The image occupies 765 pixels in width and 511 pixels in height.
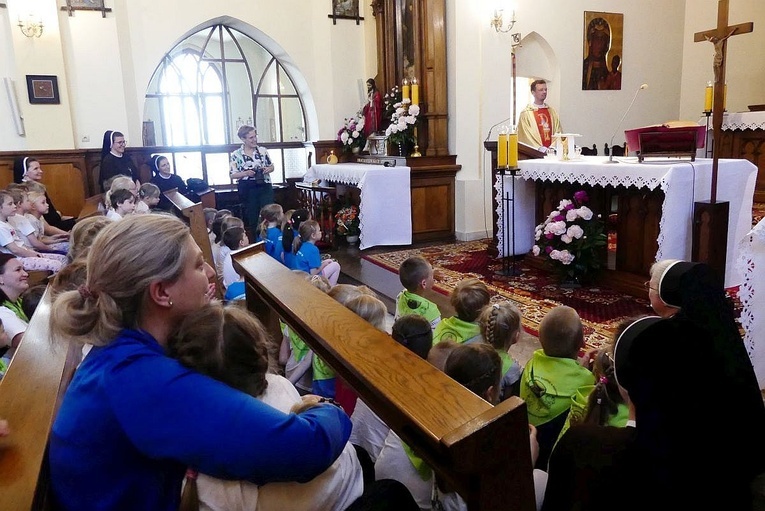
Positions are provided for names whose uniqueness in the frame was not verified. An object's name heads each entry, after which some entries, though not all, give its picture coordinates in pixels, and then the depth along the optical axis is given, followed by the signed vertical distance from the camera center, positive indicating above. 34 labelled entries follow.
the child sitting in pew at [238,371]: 1.23 -0.45
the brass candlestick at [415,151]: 7.50 -0.06
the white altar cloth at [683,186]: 4.38 -0.36
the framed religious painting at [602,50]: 8.12 +1.24
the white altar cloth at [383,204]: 7.01 -0.65
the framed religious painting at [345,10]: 8.75 +2.01
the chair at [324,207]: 7.33 -0.71
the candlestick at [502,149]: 5.19 -0.04
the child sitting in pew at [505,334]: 2.39 -0.75
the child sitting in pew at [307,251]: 4.44 -0.73
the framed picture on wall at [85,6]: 7.44 +1.87
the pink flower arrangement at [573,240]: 4.96 -0.81
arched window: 9.02 +0.64
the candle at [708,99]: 5.33 +0.34
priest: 7.27 +0.24
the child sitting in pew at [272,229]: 4.79 -0.64
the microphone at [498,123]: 7.53 +0.26
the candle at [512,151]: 5.17 -0.06
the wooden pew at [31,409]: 1.07 -0.55
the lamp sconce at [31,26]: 7.23 +1.59
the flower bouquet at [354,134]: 8.51 +0.22
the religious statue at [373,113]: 8.27 +0.48
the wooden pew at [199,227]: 4.25 -0.52
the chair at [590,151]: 8.11 -0.13
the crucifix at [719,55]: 4.30 +0.60
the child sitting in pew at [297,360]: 2.90 -1.03
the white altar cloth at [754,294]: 2.92 -0.77
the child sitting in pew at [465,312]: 2.67 -0.75
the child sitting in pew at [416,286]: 3.17 -0.74
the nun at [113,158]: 7.04 -0.01
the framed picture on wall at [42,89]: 7.43 +0.86
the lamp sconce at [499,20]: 7.18 +1.47
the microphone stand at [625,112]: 8.62 +0.39
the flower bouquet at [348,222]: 7.43 -0.88
